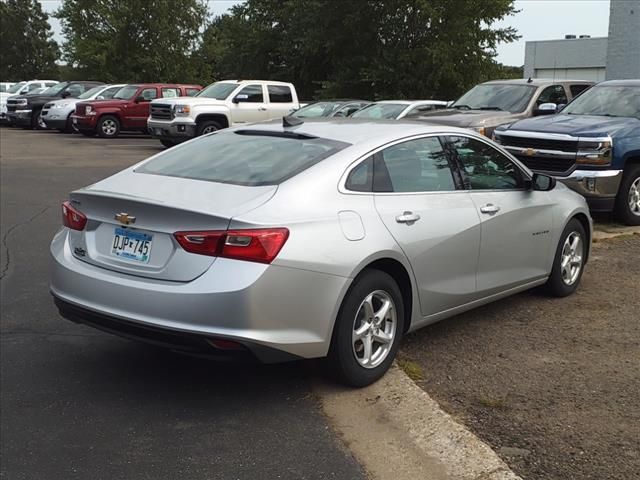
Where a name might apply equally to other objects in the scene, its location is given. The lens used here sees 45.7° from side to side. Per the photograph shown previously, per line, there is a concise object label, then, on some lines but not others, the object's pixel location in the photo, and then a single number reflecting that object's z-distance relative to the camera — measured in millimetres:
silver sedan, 3766
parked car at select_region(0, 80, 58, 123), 32094
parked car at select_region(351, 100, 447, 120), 15006
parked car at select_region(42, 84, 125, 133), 26078
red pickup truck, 24578
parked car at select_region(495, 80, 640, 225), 8938
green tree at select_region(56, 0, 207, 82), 43125
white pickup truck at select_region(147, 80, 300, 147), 19703
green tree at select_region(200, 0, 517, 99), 29734
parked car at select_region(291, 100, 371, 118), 17453
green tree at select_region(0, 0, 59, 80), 68438
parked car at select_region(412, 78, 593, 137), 11812
